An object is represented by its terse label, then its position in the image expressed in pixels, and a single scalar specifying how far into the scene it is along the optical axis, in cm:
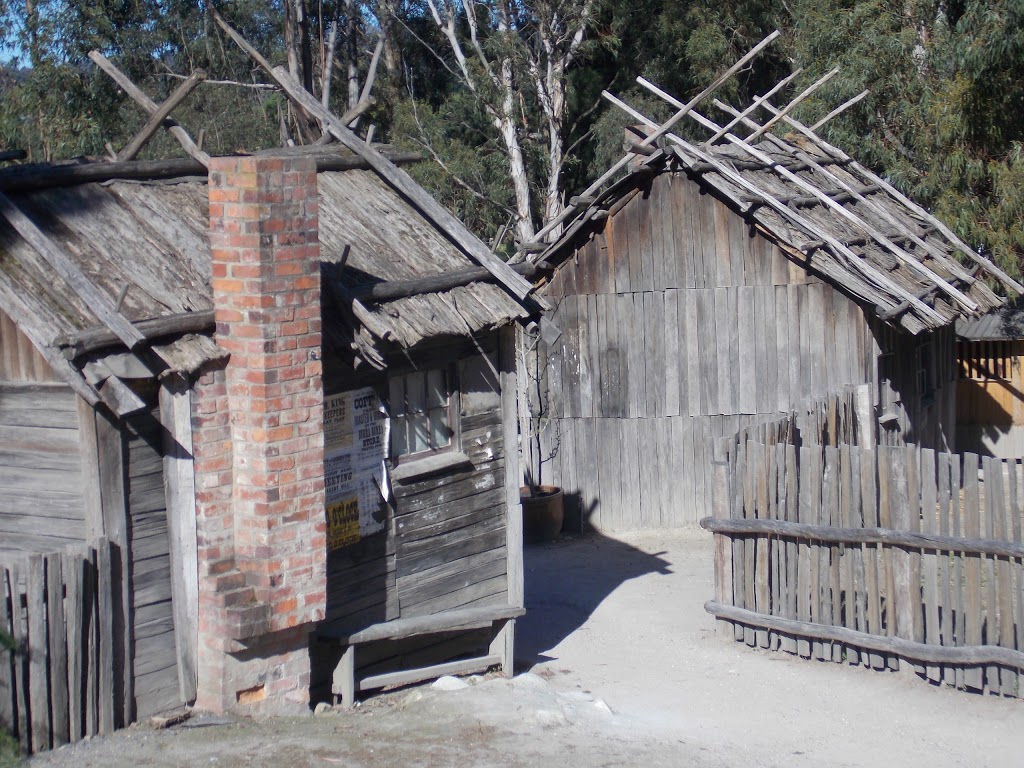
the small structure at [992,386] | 1862
